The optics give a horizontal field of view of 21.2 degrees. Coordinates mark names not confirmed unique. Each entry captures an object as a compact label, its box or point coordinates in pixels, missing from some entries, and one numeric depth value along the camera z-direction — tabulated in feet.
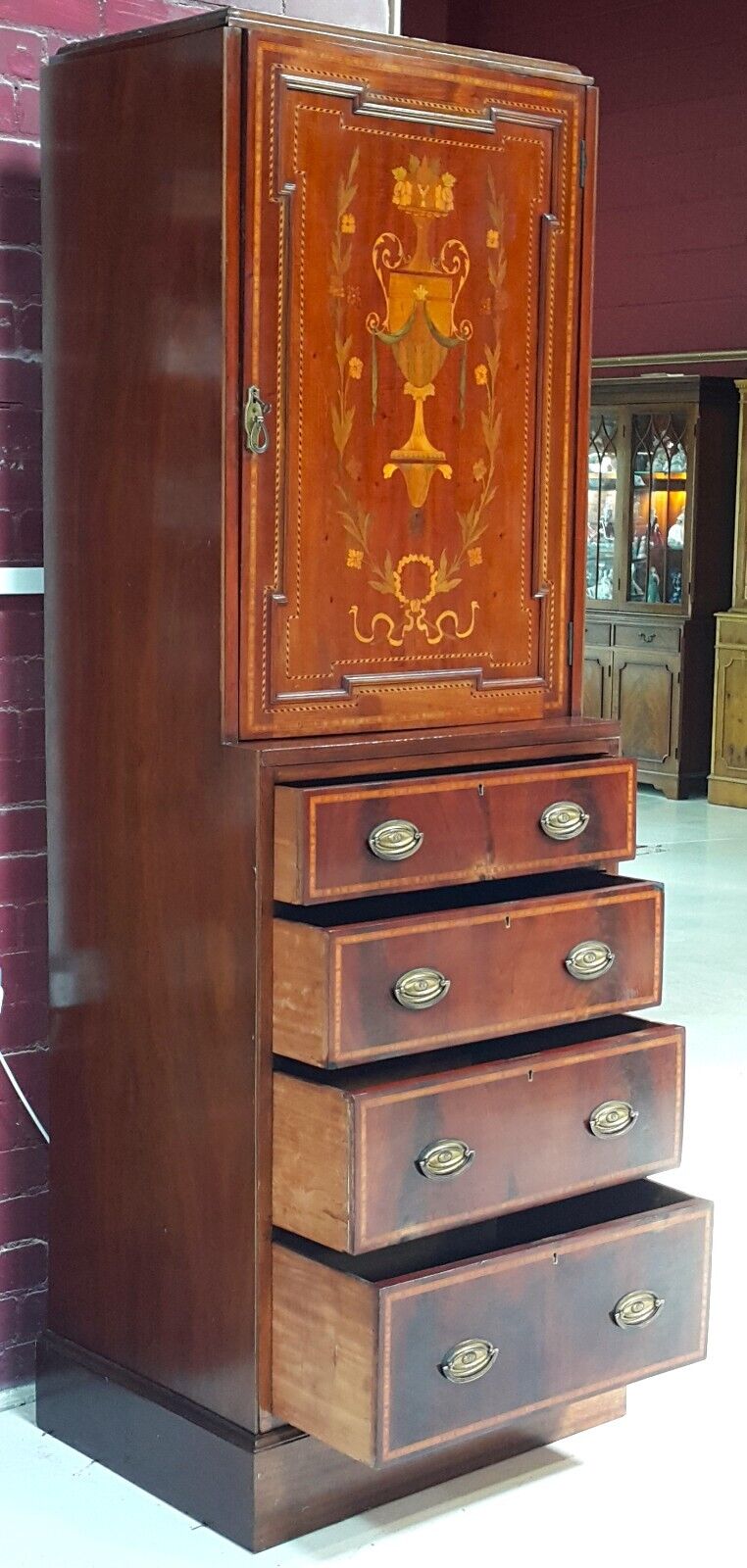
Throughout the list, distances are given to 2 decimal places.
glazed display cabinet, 30.09
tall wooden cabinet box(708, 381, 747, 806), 29.37
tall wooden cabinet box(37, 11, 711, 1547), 8.00
